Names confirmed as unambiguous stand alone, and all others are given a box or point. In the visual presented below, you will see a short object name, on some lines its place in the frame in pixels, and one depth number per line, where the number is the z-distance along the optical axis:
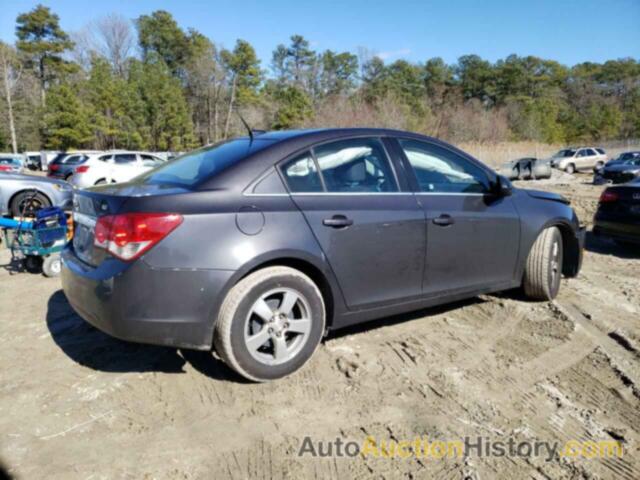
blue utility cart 5.43
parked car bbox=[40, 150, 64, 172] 33.58
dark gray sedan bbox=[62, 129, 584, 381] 2.47
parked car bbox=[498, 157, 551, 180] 26.45
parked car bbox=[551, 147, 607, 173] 31.03
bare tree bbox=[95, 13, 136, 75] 56.81
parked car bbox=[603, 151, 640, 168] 23.45
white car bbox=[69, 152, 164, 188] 15.31
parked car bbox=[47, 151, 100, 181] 19.16
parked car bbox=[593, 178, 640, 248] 6.26
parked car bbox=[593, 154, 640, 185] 19.92
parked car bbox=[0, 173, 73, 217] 8.02
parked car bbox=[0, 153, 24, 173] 22.47
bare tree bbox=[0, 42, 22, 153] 42.47
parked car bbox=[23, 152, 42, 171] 35.69
